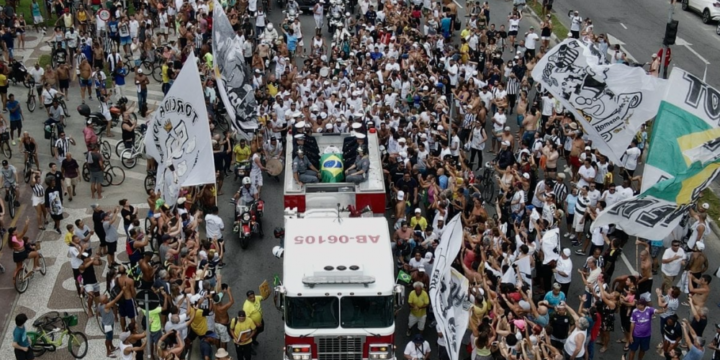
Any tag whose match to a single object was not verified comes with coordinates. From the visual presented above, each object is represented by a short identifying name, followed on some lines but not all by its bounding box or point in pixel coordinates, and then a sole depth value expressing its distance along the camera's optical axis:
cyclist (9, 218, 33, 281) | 20.67
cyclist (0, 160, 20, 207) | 24.06
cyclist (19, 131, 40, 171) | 26.25
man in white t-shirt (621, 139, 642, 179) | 24.33
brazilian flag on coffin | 21.73
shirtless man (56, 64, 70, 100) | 31.55
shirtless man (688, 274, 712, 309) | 18.11
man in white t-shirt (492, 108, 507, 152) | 27.19
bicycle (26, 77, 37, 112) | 30.98
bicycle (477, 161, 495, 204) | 25.02
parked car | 39.97
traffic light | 28.34
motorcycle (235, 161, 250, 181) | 25.19
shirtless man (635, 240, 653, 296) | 18.75
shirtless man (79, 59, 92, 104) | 31.41
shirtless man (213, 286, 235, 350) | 18.14
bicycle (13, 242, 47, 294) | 21.06
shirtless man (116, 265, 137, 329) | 18.66
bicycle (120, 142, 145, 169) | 27.38
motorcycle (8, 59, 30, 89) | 32.41
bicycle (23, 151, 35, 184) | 26.50
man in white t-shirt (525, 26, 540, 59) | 34.06
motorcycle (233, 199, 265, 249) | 23.05
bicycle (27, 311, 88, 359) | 18.56
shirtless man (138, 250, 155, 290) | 19.48
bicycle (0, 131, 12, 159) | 27.52
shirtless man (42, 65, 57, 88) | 31.28
